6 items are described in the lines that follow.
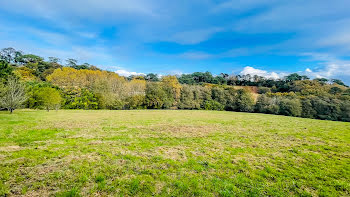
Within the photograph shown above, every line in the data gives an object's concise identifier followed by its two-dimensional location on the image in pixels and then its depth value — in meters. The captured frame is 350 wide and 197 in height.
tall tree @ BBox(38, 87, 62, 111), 25.51
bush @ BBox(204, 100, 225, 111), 54.28
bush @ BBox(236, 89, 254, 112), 50.38
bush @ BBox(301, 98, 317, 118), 40.64
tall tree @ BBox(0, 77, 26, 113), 19.43
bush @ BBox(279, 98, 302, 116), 41.00
